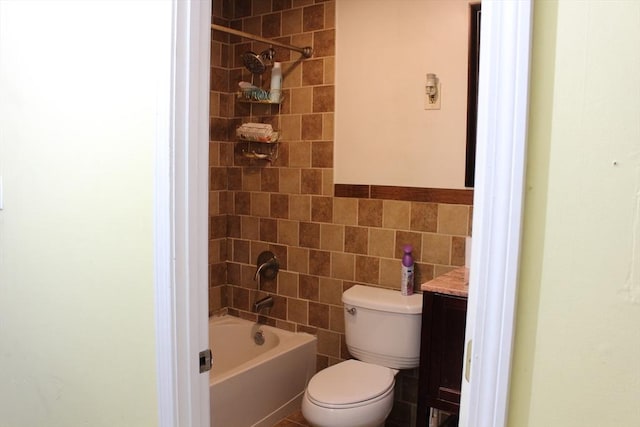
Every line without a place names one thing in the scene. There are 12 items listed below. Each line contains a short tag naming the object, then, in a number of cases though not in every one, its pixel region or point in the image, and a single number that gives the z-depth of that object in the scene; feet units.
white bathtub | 7.86
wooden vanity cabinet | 6.43
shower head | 9.26
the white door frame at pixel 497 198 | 2.47
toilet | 6.91
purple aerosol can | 7.98
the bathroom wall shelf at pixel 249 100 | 9.20
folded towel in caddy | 9.33
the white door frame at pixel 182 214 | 3.64
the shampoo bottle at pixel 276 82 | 9.09
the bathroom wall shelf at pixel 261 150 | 9.58
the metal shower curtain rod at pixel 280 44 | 8.33
